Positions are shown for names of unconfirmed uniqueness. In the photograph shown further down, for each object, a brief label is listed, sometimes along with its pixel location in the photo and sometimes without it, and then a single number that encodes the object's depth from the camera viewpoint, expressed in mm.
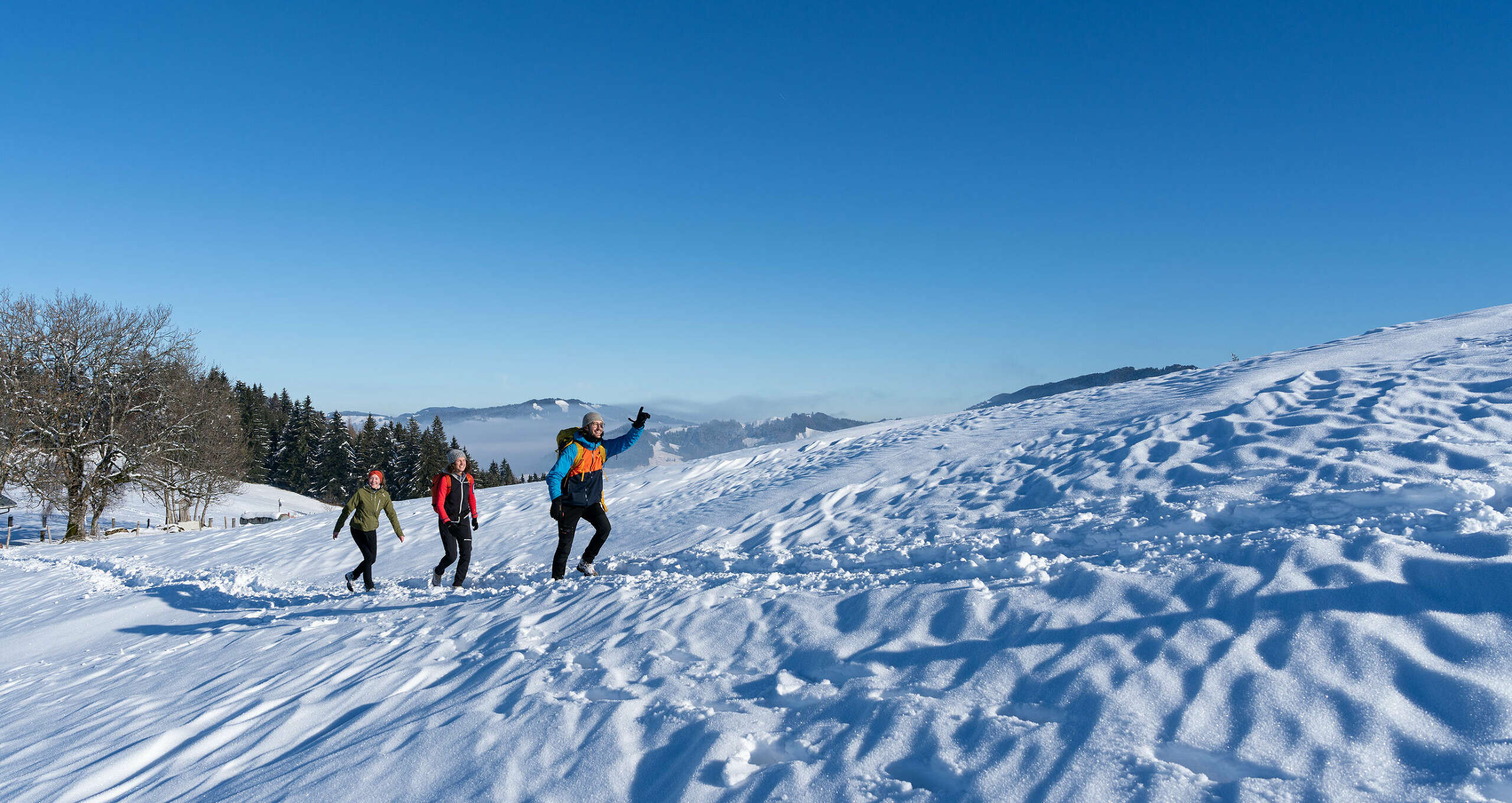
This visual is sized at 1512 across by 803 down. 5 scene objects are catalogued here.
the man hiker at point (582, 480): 7246
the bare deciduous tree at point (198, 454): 29031
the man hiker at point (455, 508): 8539
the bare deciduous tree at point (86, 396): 25703
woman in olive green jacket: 9445
